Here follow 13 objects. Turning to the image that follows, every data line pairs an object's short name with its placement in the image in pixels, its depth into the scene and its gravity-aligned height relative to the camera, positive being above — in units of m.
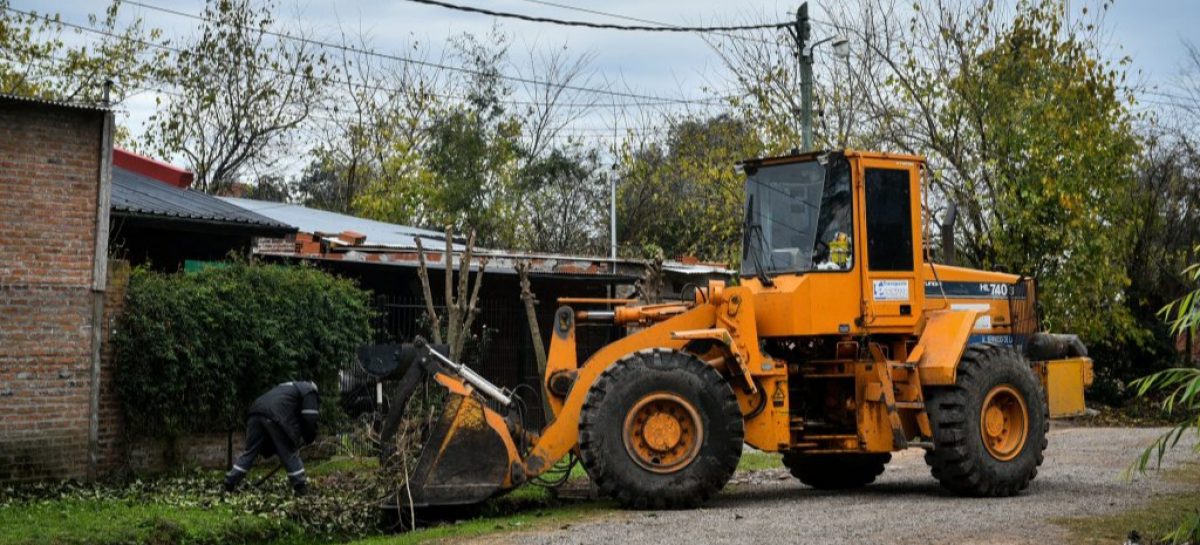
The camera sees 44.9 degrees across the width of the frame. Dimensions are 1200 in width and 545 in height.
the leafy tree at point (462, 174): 35.31 +5.20
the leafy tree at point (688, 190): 30.55 +4.89
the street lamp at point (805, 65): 21.14 +4.62
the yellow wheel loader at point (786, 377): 12.79 +0.03
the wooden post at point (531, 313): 18.52 +0.91
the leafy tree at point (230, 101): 37.44 +7.36
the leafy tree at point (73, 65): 32.22 +7.34
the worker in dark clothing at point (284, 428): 14.84 -0.50
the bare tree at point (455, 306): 18.98 +1.00
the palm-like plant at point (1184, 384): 8.48 -0.02
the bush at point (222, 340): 16.50 +0.47
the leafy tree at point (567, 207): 39.53 +4.84
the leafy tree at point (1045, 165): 26.31 +4.00
